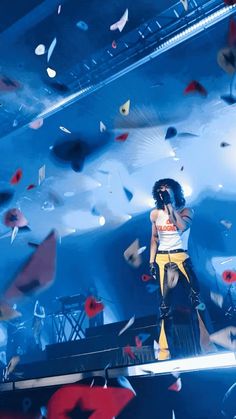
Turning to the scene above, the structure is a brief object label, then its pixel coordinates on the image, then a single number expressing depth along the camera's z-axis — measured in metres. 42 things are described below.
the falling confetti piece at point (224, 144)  4.12
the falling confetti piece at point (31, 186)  5.32
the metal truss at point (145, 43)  2.87
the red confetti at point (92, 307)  4.51
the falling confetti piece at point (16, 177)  5.04
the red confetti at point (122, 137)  4.45
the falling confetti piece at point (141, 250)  4.80
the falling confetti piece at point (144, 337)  3.25
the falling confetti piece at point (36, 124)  3.99
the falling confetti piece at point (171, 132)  4.20
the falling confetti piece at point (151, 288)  4.57
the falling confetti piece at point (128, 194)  4.81
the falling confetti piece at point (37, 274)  4.71
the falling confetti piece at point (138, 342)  3.21
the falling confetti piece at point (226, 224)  4.14
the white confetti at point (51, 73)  3.30
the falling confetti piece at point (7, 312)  4.49
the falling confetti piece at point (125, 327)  3.53
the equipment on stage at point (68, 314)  4.68
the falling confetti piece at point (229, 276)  4.05
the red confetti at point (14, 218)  5.72
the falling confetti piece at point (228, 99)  3.81
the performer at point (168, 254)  2.67
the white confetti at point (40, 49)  3.08
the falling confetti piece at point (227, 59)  3.23
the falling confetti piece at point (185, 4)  2.80
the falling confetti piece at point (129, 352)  2.94
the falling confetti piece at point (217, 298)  4.14
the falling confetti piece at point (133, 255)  4.75
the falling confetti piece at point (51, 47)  3.06
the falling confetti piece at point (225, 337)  3.21
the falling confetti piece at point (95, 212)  5.37
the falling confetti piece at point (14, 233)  6.25
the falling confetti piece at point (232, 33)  3.10
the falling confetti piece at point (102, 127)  4.24
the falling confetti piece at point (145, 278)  4.80
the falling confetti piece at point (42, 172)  4.96
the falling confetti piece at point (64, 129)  4.30
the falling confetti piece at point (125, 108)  3.94
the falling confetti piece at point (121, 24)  2.89
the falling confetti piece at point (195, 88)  3.77
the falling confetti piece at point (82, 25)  2.91
